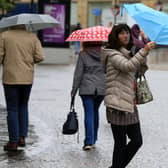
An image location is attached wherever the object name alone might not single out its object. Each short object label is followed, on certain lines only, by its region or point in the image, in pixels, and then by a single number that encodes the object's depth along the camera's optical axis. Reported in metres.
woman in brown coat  9.79
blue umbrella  8.97
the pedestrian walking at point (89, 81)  12.95
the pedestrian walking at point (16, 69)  12.33
